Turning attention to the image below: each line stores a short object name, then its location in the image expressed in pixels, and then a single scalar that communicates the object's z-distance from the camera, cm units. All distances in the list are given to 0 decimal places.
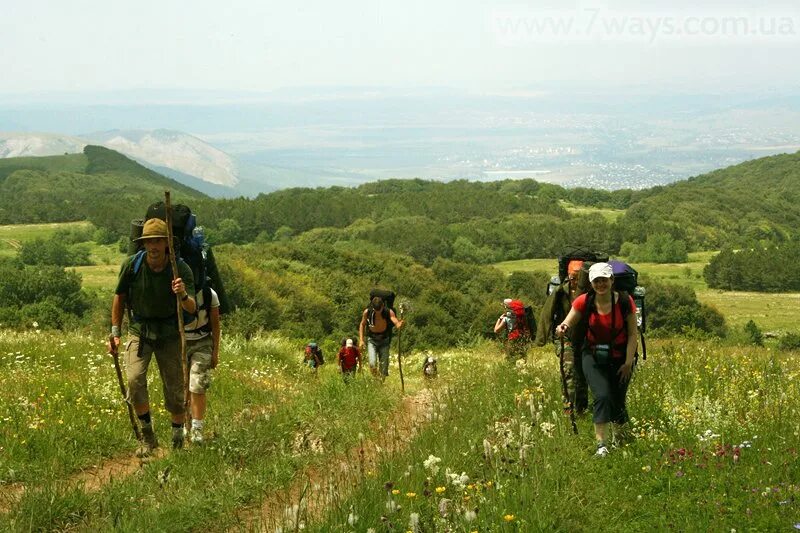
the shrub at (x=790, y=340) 5341
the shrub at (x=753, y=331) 5877
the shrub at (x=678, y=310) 8419
